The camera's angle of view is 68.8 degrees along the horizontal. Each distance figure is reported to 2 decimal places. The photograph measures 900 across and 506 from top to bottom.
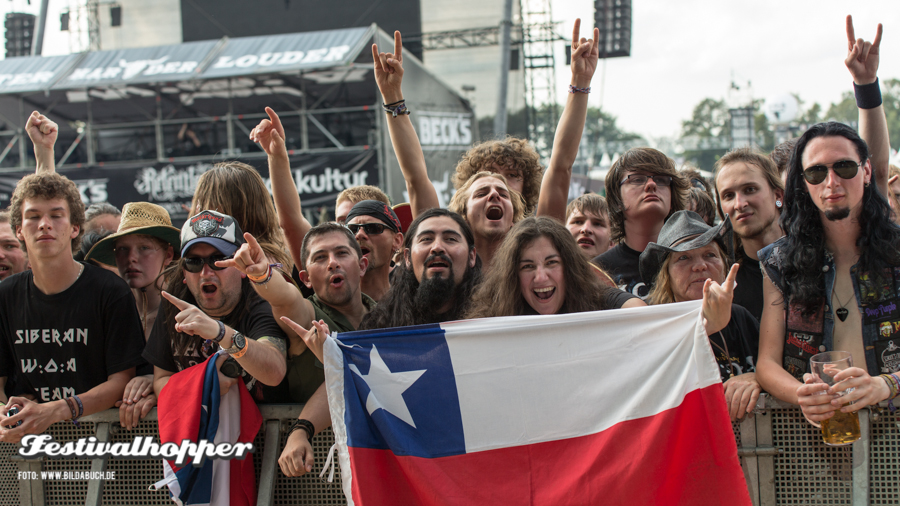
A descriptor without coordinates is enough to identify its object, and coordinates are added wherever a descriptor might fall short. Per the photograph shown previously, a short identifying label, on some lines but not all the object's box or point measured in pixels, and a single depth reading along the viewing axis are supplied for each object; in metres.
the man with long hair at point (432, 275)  3.36
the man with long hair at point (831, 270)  2.71
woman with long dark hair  3.07
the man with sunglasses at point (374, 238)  4.16
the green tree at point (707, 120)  82.12
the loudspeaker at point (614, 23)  22.08
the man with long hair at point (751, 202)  3.77
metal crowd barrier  2.59
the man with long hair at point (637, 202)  3.98
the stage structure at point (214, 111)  15.95
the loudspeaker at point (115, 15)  24.47
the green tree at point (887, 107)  81.62
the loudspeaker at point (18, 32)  23.33
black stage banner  15.88
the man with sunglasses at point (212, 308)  3.07
